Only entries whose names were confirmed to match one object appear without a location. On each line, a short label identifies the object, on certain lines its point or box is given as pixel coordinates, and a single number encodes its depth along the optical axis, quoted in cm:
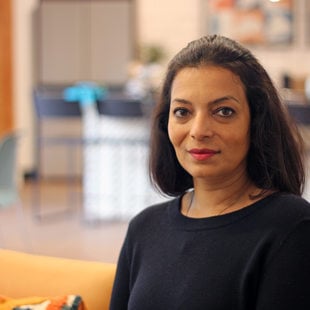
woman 178
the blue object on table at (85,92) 557
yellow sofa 241
